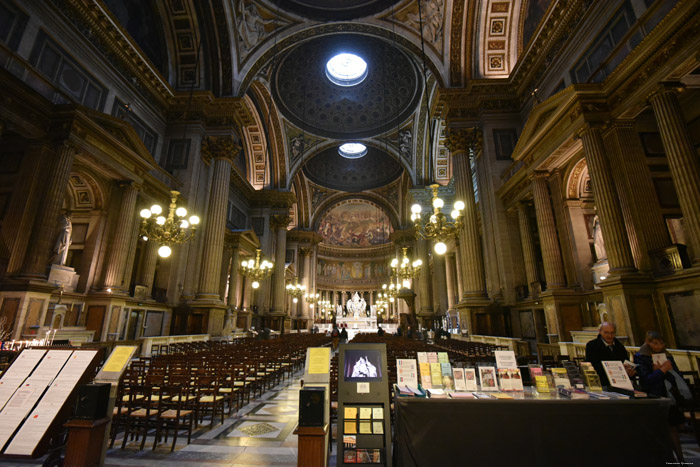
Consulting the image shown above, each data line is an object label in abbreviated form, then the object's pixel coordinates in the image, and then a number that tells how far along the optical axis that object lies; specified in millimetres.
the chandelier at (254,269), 16109
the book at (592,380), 2684
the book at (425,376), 2852
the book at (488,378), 2756
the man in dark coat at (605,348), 3426
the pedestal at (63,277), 9141
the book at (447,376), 2850
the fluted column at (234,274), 19181
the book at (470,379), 2768
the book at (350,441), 2605
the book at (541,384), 2688
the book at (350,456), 2568
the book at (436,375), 2840
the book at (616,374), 2705
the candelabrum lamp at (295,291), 25200
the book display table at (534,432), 2355
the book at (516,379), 2705
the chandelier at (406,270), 15660
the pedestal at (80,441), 2463
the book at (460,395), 2561
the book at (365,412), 2676
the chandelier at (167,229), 8508
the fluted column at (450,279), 20156
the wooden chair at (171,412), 3453
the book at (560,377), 2723
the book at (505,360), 2797
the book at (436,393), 2573
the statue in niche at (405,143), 24750
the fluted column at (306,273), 31422
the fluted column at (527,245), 11008
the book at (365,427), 2654
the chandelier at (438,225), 8827
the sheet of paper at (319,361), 2828
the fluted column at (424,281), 22788
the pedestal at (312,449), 2521
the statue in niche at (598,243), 9094
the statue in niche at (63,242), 9164
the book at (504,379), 2715
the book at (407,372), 2846
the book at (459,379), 2779
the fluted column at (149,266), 12211
